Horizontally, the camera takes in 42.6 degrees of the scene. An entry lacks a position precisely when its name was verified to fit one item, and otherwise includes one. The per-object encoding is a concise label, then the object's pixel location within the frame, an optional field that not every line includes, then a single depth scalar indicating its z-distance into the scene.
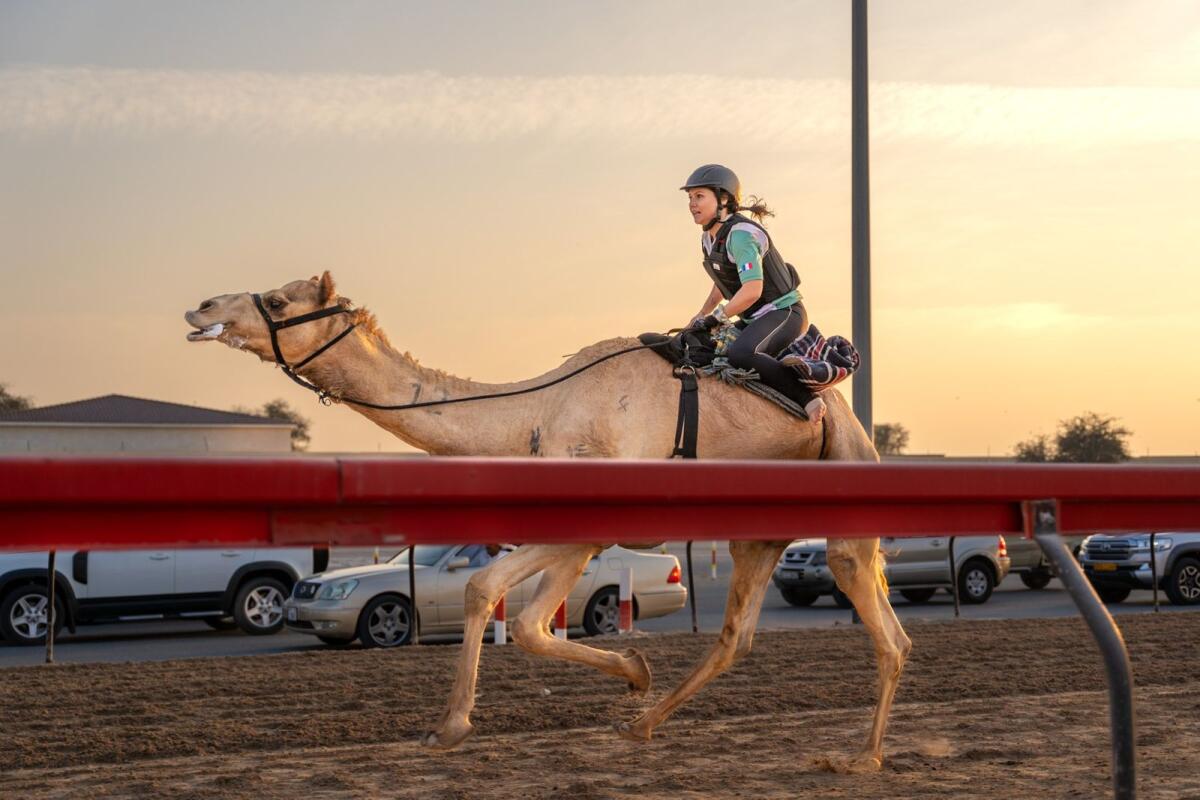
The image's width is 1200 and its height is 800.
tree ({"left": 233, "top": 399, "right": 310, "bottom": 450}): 103.50
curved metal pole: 3.86
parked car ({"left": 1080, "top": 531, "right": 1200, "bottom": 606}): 24.67
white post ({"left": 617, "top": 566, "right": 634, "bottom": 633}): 17.22
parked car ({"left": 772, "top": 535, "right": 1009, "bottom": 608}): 25.17
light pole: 18.45
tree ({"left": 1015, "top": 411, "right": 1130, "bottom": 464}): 78.44
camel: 7.64
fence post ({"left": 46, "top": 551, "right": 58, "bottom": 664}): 14.84
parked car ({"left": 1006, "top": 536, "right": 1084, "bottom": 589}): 28.16
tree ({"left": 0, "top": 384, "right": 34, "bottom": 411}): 93.88
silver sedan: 17.55
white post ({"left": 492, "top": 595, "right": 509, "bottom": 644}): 16.16
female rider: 8.17
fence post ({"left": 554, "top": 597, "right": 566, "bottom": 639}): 14.84
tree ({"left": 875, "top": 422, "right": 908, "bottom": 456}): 104.44
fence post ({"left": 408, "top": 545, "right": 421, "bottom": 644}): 16.90
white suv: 19.16
